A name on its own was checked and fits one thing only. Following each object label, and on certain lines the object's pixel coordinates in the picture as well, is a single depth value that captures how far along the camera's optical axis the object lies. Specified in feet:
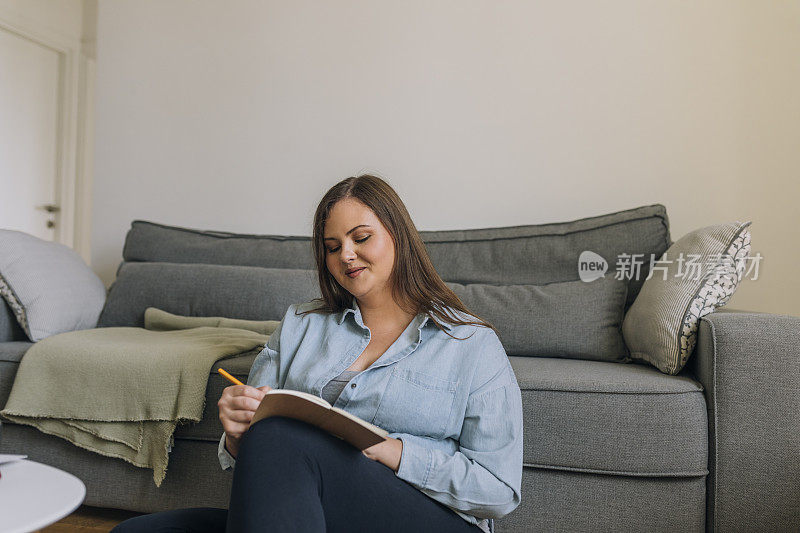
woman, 2.97
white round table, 2.95
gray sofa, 4.79
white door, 13.14
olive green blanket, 5.58
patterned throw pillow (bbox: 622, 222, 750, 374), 5.38
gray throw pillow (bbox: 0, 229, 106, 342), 6.87
